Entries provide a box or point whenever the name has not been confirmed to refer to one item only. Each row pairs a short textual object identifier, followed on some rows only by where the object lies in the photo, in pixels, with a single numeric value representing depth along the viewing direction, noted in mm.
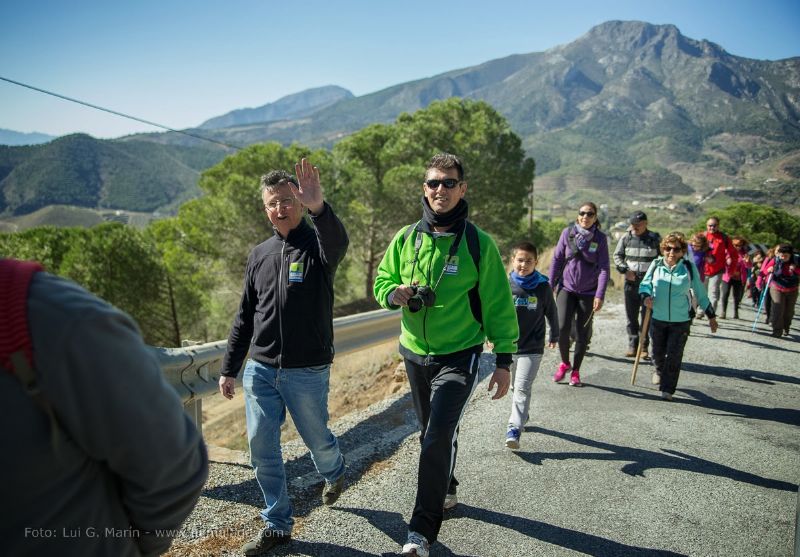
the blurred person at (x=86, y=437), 916
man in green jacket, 2814
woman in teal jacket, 5480
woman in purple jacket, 5707
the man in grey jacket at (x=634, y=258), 6887
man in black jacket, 2920
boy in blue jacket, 4246
